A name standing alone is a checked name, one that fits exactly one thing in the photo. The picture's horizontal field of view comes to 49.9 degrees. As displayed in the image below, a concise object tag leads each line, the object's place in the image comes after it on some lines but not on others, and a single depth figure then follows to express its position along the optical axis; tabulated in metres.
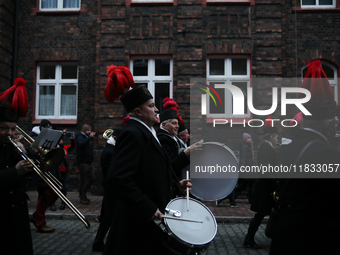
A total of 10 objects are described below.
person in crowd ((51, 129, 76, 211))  8.86
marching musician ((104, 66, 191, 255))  2.71
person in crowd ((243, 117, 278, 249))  5.69
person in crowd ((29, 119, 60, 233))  6.75
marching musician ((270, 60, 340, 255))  2.74
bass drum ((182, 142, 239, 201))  4.41
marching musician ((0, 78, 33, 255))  3.20
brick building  11.65
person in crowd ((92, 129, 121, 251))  5.30
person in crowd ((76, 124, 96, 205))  9.66
